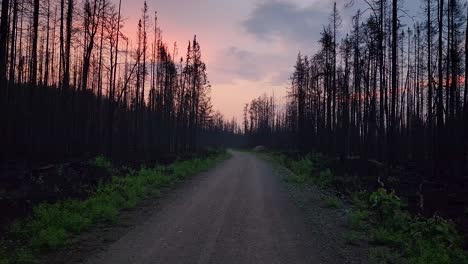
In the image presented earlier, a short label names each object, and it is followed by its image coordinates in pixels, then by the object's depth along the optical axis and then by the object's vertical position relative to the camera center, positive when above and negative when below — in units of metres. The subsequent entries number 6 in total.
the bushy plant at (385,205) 10.09 -1.55
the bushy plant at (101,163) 18.88 -1.12
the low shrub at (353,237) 8.23 -2.00
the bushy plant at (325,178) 19.05 -1.79
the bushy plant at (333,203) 12.51 -1.90
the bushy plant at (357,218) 9.73 -1.92
